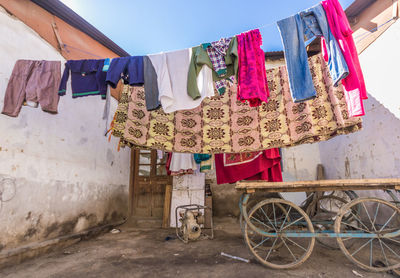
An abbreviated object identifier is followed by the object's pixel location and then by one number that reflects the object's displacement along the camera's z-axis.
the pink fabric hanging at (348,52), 2.42
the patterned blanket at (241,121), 3.25
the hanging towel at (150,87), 3.00
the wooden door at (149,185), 5.93
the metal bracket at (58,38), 4.31
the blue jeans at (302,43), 2.51
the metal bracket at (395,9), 3.67
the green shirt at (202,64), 2.87
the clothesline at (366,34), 4.02
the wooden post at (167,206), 5.49
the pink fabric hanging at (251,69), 2.67
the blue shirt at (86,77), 3.17
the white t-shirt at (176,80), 2.95
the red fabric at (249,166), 3.91
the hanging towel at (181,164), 5.33
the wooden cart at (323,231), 2.64
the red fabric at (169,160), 5.49
